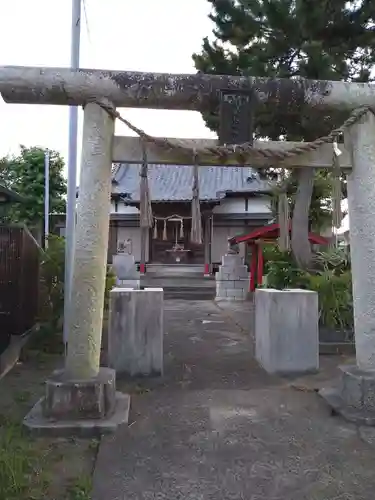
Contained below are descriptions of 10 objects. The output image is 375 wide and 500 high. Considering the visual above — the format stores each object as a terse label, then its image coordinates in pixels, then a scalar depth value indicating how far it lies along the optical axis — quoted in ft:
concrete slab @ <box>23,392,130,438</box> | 13.14
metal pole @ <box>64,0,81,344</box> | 24.00
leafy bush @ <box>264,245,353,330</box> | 27.14
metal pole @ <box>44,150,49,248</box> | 75.00
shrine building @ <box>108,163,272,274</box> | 79.66
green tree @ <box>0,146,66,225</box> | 81.87
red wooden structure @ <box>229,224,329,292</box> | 51.16
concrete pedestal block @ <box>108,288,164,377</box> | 20.47
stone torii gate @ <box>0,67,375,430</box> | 14.19
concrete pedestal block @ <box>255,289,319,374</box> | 21.03
